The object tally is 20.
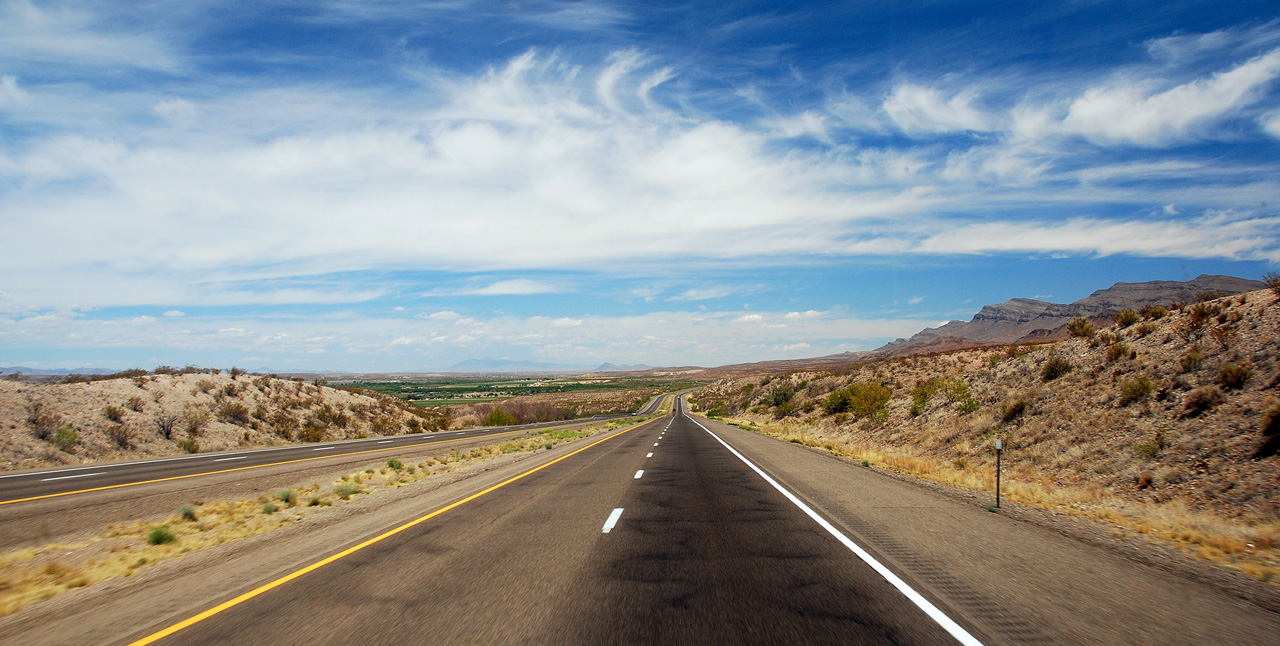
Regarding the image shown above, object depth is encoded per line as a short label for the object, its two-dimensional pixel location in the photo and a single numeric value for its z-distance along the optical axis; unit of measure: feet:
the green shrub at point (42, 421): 87.64
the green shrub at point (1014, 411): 72.33
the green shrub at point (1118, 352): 64.56
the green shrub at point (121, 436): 95.61
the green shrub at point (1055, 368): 73.41
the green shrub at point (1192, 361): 53.16
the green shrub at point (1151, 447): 47.03
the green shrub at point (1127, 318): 71.41
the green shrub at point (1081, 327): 79.46
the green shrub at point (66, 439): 87.15
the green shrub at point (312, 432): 126.72
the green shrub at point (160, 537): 32.09
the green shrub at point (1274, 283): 54.29
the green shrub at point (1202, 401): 47.55
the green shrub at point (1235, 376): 47.19
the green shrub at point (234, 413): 118.21
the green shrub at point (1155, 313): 67.97
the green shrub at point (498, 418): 209.46
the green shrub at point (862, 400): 114.32
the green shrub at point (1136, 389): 55.01
